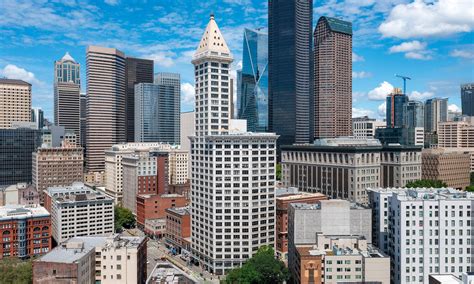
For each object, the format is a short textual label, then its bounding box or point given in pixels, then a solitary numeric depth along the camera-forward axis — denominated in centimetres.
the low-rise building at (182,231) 18918
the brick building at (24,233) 17262
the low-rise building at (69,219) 19312
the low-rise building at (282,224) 17750
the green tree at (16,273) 12138
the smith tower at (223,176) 15650
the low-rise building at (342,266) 11375
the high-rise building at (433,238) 12275
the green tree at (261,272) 12494
